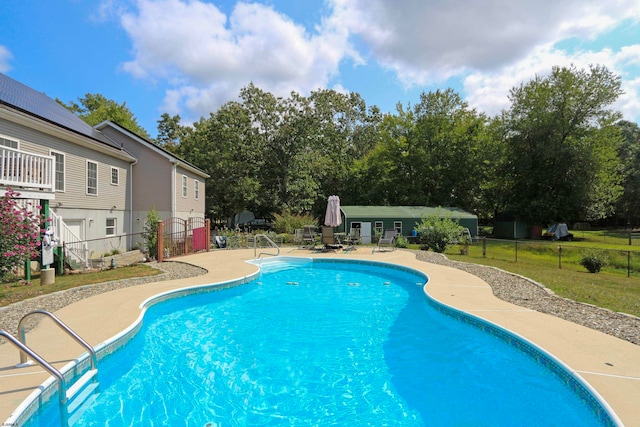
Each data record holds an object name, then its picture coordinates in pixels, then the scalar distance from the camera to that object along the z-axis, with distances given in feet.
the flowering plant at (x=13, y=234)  23.29
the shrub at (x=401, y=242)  66.03
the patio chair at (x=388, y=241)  56.59
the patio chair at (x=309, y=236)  61.75
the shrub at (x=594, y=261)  44.88
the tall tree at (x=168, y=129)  134.51
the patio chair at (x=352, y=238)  63.02
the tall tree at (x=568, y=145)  103.04
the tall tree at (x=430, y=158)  115.75
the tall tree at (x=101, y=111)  112.68
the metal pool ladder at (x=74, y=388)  11.77
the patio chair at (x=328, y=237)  56.34
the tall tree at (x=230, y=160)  95.04
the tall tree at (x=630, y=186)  134.82
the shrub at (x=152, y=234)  43.60
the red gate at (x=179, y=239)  43.78
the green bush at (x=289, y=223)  72.02
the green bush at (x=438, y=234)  57.00
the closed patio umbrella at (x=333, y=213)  60.39
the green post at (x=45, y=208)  33.58
